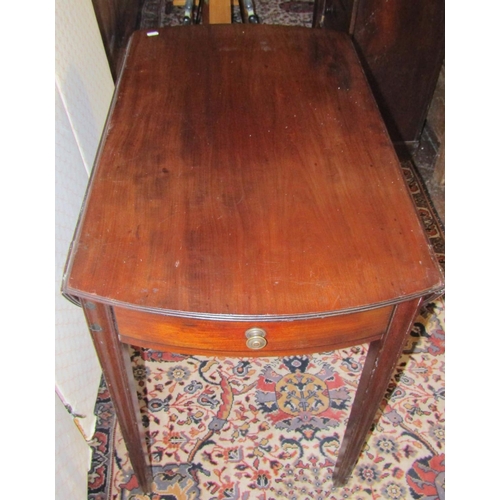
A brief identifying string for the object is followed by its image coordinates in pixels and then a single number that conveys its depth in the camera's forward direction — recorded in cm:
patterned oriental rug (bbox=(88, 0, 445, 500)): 123
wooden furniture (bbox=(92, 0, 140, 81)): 149
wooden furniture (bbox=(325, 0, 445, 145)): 159
